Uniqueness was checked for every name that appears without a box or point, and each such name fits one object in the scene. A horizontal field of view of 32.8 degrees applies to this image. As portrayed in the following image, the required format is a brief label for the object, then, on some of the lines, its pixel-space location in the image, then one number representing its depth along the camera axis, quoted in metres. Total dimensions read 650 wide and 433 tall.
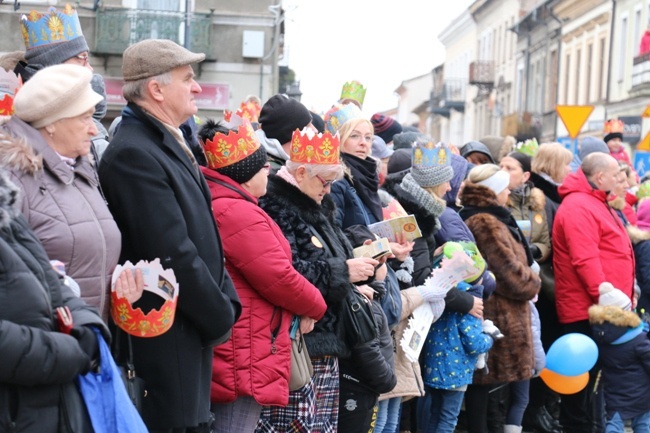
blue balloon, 8.09
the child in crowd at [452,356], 7.11
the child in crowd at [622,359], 8.08
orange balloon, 8.33
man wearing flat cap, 4.17
